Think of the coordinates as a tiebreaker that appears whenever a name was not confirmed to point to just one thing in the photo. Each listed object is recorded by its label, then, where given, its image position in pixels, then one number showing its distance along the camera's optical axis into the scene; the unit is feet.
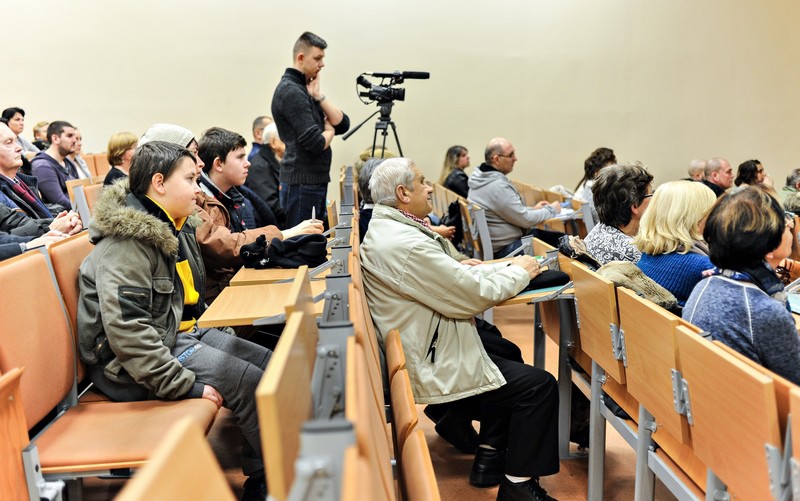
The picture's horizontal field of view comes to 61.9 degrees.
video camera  14.08
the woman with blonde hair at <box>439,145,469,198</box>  18.57
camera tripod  14.20
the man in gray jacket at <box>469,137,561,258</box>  14.29
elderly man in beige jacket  6.73
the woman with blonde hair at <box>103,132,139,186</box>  13.74
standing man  11.25
